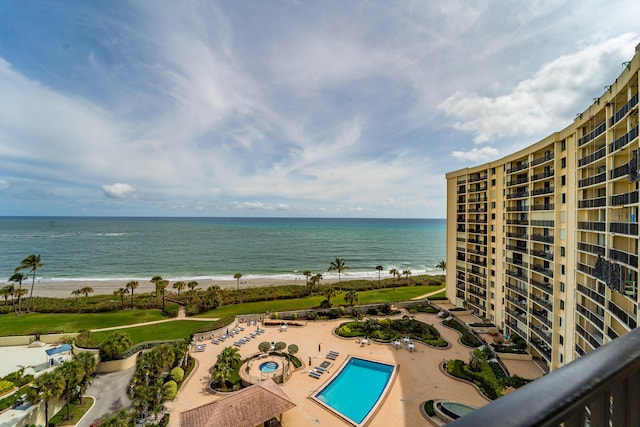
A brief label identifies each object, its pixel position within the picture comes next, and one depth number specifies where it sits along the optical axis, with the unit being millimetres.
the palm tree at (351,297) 41953
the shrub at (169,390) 21344
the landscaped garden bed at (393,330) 31594
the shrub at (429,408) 19848
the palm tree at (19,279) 41362
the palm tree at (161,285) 43125
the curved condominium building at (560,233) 16859
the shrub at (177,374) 23562
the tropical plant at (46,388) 18292
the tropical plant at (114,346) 26391
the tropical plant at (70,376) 19891
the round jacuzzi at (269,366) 25641
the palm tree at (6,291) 40641
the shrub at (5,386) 21750
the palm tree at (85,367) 21309
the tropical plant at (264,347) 28075
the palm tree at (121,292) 42062
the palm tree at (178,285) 47119
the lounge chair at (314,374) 24817
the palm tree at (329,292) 42750
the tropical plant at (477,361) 24984
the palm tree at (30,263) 41578
